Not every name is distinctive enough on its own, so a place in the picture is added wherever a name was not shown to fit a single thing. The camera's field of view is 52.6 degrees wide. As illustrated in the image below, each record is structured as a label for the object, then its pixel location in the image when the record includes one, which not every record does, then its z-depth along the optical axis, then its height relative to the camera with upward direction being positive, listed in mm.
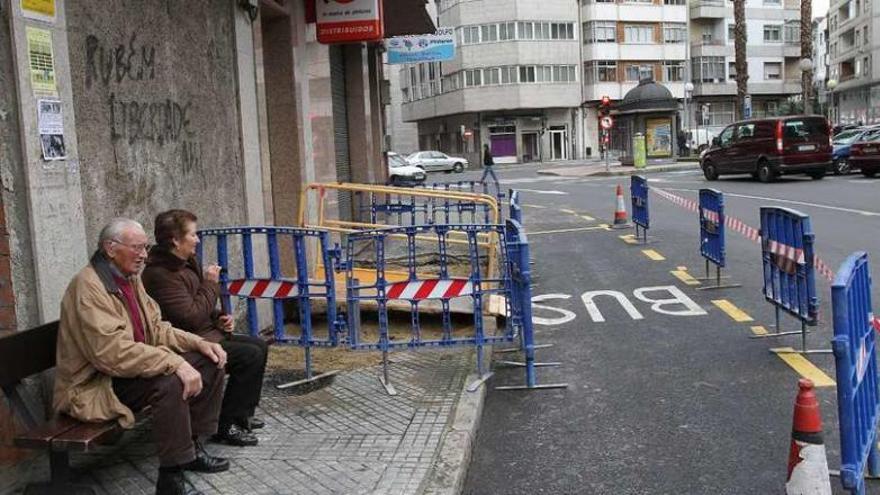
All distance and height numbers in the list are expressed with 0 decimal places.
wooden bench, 3938 -1123
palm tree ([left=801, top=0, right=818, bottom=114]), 38312 +4438
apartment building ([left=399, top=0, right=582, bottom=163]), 66062 +5886
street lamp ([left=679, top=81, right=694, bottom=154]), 57766 +2454
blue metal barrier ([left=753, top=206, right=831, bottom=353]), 6676 -960
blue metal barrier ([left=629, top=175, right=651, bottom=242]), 13531 -794
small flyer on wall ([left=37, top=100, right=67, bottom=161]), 4664 +282
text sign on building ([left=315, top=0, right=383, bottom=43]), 10945 +1792
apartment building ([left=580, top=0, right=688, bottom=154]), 69188 +8171
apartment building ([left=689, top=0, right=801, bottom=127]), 75438 +7765
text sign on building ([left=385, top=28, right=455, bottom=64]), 20594 +2647
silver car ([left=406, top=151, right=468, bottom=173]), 53062 -35
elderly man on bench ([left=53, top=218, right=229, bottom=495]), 4078 -865
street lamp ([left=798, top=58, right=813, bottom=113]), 36697 +2752
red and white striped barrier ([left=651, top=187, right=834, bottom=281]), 12242 -1262
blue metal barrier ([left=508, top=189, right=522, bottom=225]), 10555 -618
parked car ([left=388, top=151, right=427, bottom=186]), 36812 -289
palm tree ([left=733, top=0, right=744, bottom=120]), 41938 +4372
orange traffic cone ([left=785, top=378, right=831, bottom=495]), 3508 -1226
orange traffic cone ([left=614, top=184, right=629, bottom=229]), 16234 -1165
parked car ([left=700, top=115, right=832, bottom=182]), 25656 -112
